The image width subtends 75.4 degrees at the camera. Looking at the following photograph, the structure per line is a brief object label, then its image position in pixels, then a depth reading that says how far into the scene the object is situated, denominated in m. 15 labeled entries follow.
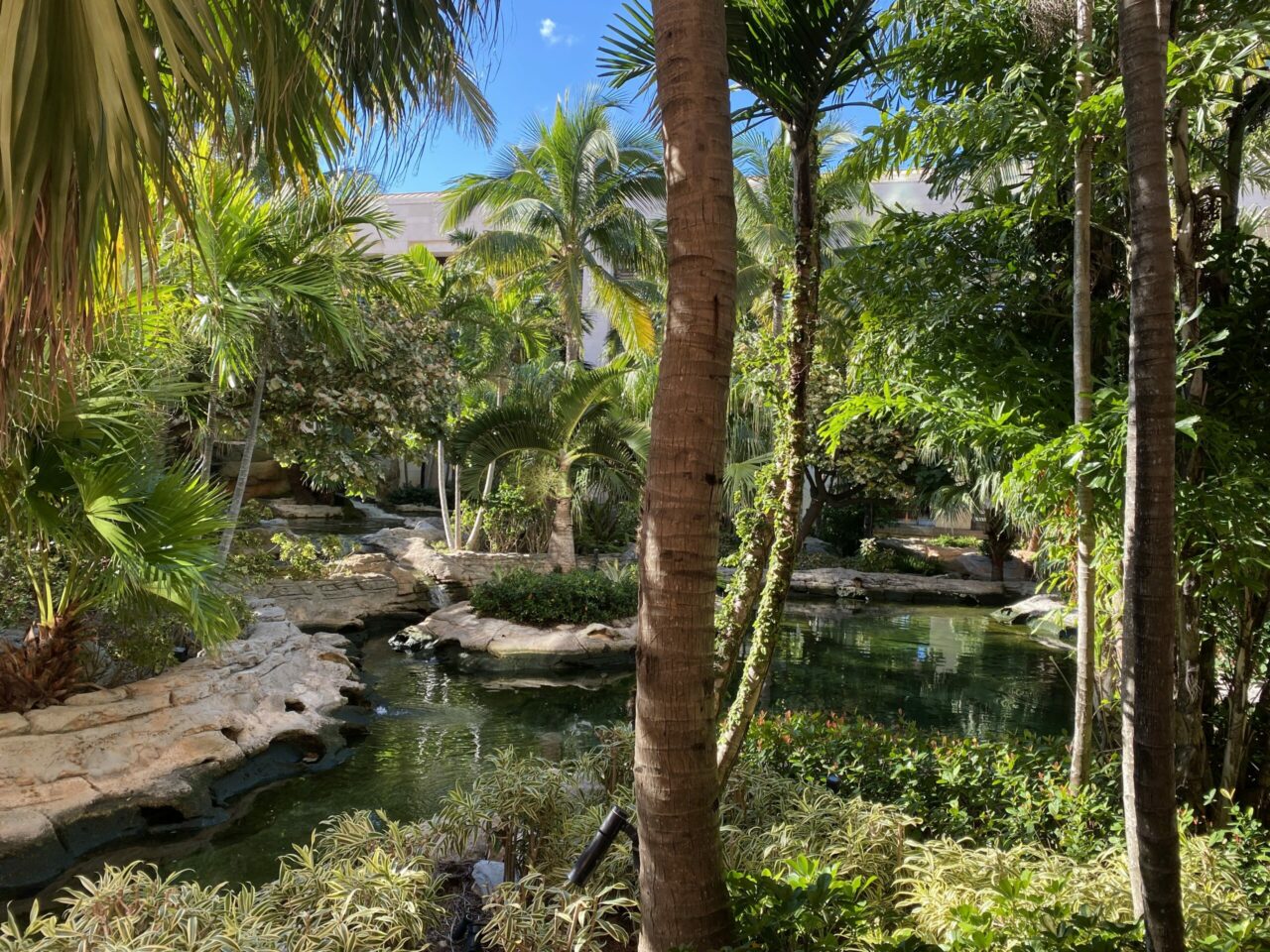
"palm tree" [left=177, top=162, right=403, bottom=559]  6.79
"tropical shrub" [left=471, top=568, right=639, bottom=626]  12.38
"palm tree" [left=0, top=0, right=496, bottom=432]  1.77
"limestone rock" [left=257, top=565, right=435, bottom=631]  12.13
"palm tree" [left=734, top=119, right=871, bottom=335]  18.58
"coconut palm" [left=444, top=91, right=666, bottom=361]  17.08
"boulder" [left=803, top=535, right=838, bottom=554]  22.83
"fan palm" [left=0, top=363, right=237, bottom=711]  4.64
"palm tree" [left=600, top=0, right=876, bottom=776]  4.08
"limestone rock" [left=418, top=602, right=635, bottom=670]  11.54
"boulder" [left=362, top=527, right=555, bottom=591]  14.76
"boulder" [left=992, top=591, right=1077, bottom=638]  15.02
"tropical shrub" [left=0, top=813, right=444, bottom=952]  2.82
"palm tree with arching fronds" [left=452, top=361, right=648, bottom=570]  13.42
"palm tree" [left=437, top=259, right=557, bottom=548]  15.10
